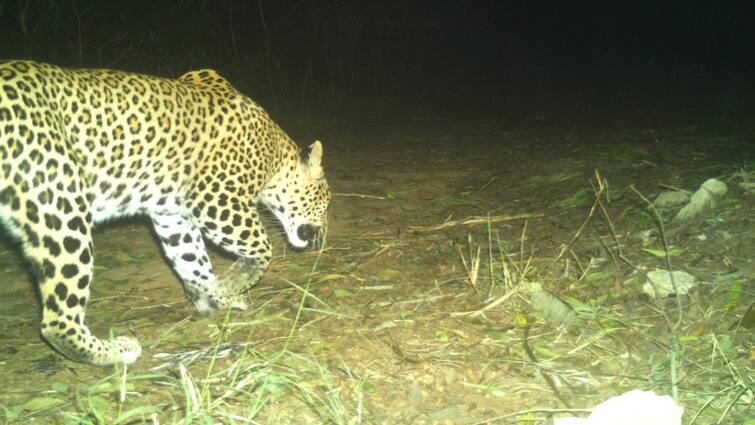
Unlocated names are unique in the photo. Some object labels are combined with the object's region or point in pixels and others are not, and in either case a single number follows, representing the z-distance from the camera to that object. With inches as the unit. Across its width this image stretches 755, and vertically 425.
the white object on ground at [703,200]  217.8
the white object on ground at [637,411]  107.3
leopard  146.9
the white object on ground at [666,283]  174.2
